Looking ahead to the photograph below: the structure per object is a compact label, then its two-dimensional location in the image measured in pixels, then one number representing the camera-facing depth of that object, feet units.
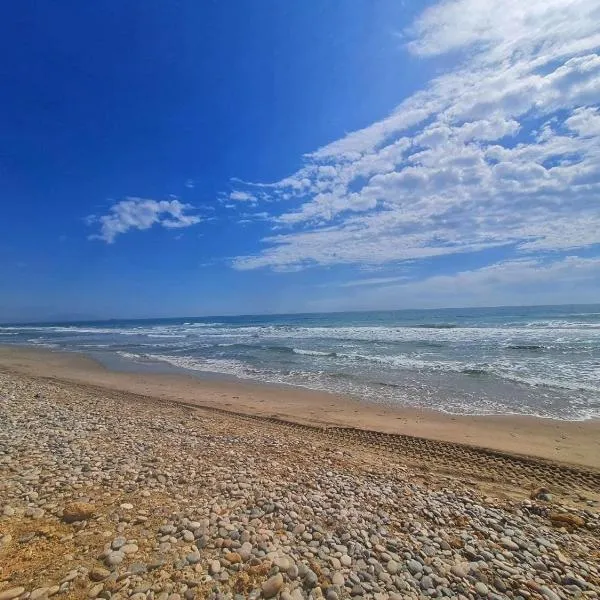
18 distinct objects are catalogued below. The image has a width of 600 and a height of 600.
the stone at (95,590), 9.08
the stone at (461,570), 10.53
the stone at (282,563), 10.38
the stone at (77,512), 12.17
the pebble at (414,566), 10.62
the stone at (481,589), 9.90
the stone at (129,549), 10.74
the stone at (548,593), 9.92
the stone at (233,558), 10.55
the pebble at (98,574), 9.61
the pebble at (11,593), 8.80
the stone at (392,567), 10.57
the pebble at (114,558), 10.20
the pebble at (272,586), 9.49
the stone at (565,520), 13.62
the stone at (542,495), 16.08
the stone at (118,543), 10.88
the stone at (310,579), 9.87
